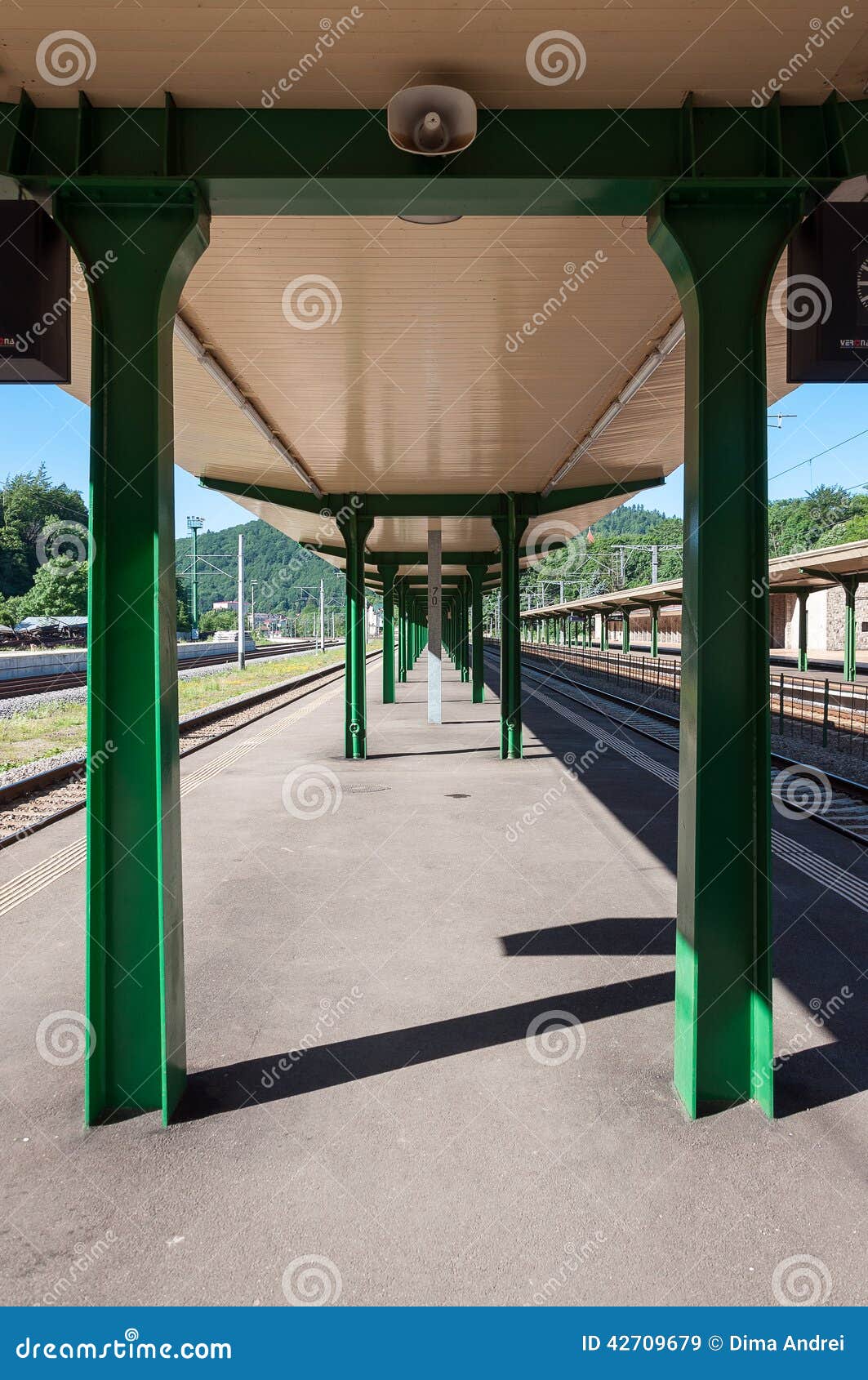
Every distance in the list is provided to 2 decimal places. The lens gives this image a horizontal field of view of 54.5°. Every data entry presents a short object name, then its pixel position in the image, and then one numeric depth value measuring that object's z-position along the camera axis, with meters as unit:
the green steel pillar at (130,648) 3.83
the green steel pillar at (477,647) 25.38
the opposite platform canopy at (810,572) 24.62
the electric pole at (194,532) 73.52
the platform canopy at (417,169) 3.37
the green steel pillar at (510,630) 14.88
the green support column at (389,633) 25.83
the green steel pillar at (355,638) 14.97
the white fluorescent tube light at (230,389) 7.14
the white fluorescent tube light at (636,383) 7.14
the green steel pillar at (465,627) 37.38
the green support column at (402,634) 37.94
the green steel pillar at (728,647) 3.91
